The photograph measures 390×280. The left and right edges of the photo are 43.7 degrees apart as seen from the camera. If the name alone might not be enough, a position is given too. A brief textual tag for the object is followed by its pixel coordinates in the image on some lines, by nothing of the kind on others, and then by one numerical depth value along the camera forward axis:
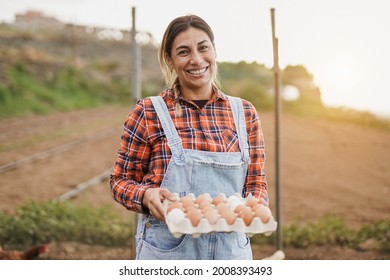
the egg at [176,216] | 1.04
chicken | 2.05
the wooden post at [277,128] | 2.32
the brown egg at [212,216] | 1.06
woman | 1.12
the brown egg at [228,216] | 1.07
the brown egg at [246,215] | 1.08
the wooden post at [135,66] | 2.28
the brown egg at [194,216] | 1.05
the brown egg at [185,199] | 1.09
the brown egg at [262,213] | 1.08
